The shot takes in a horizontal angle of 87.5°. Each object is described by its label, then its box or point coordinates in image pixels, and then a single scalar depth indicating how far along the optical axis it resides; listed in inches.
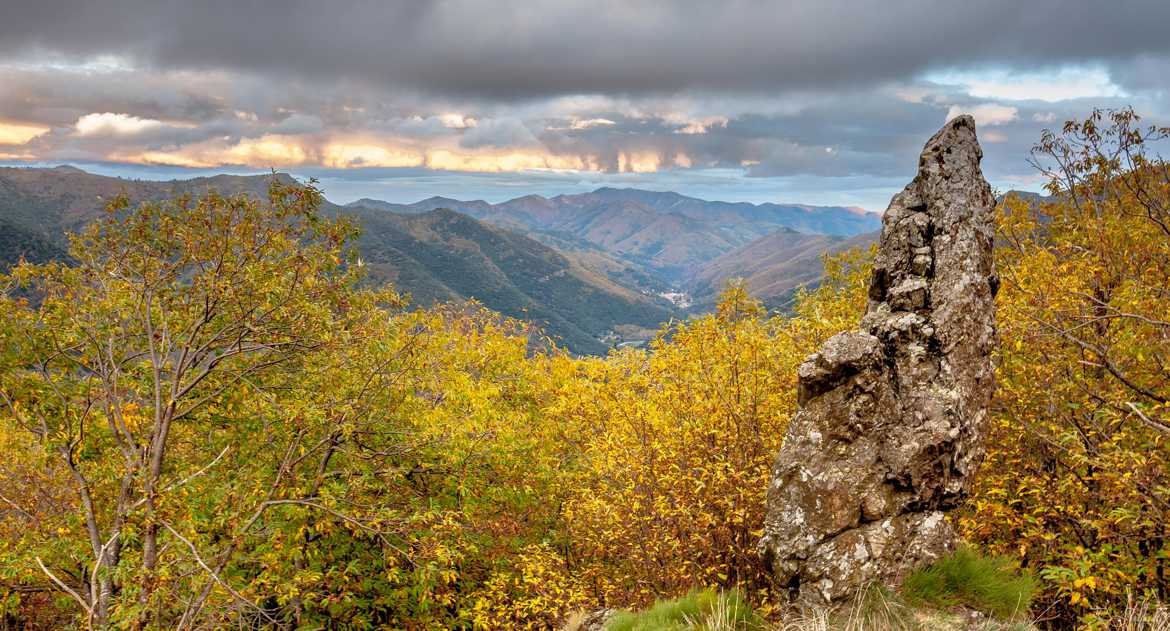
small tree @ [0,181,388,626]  500.7
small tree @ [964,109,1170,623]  388.8
